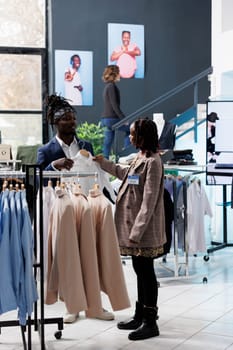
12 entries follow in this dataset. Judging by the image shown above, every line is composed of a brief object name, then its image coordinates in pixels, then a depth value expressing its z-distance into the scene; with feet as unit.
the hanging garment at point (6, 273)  11.28
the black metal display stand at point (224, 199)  23.82
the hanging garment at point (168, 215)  17.81
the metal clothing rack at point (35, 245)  12.18
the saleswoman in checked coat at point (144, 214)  13.46
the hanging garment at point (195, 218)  20.40
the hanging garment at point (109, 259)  12.32
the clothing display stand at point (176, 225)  19.81
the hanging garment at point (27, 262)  11.46
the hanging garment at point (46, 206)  13.08
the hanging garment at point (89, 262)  12.00
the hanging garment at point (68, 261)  11.84
